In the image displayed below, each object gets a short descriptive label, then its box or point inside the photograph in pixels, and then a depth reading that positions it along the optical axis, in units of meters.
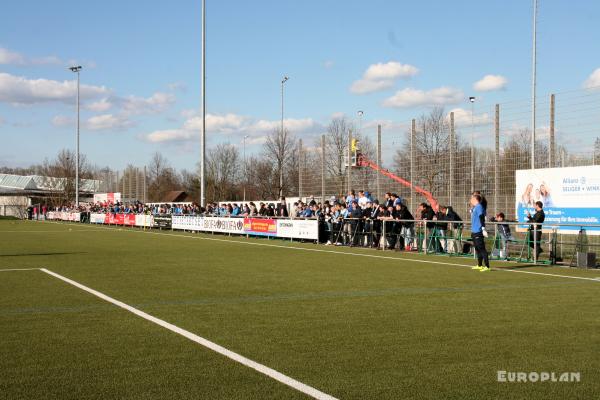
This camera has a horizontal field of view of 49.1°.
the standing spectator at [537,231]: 18.41
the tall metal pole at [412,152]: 28.44
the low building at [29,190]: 96.94
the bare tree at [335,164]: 33.98
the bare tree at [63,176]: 100.00
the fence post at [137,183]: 72.19
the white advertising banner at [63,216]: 66.12
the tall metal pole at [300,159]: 36.39
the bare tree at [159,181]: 99.12
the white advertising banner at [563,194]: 19.02
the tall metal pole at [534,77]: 24.61
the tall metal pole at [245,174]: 80.04
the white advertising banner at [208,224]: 35.06
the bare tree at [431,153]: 27.19
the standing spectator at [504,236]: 19.56
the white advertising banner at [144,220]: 46.57
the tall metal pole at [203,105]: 40.62
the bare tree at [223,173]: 82.38
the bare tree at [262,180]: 70.88
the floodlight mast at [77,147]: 68.11
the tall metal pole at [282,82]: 60.88
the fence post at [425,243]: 22.07
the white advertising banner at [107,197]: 75.19
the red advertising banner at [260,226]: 31.46
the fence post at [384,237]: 24.25
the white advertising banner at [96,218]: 58.22
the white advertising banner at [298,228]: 28.35
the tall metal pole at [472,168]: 25.55
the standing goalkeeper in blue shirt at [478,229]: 16.20
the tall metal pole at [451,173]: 26.36
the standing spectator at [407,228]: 23.30
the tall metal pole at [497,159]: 24.11
